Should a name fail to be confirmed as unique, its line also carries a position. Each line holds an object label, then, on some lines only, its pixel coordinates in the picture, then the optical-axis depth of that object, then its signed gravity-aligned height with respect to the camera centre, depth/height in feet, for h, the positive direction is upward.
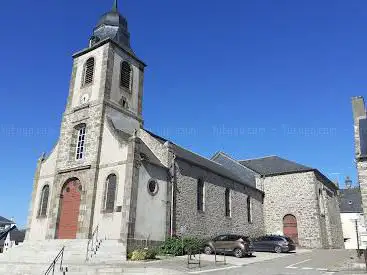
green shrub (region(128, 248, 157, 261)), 55.06 -2.24
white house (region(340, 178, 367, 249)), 132.75 +12.34
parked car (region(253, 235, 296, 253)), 74.24 -0.62
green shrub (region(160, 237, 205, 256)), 62.23 -1.06
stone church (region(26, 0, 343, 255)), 63.21 +11.75
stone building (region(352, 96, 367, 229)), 53.57 +16.44
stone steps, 45.68 -2.97
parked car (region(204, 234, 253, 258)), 62.75 -0.83
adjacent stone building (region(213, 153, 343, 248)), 99.86 +10.83
